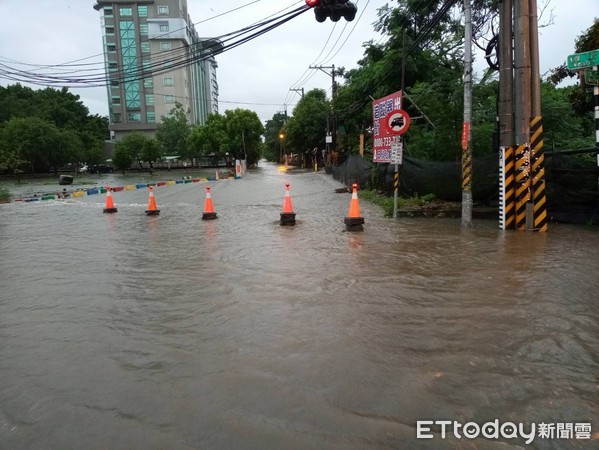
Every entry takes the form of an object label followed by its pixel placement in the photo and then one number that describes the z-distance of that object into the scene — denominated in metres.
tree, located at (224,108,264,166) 64.56
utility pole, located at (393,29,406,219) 12.03
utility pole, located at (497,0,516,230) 9.82
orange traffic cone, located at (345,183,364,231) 10.23
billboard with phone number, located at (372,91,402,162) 12.91
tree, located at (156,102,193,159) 68.06
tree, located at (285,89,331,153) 47.97
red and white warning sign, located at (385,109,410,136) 11.69
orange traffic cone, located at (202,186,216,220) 12.55
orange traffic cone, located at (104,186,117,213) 14.63
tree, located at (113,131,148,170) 54.72
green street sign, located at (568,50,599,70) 8.55
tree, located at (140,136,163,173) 55.54
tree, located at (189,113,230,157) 63.43
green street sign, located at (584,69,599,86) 8.87
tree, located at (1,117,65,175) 44.88
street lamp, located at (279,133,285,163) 111.00
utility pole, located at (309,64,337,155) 37.80
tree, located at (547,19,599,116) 14.66
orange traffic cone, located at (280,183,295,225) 11.10
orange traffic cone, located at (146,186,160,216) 13.89
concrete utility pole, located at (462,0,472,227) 10.14
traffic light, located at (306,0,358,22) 9.39
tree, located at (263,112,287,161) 107.75
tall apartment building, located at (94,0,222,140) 90.88
